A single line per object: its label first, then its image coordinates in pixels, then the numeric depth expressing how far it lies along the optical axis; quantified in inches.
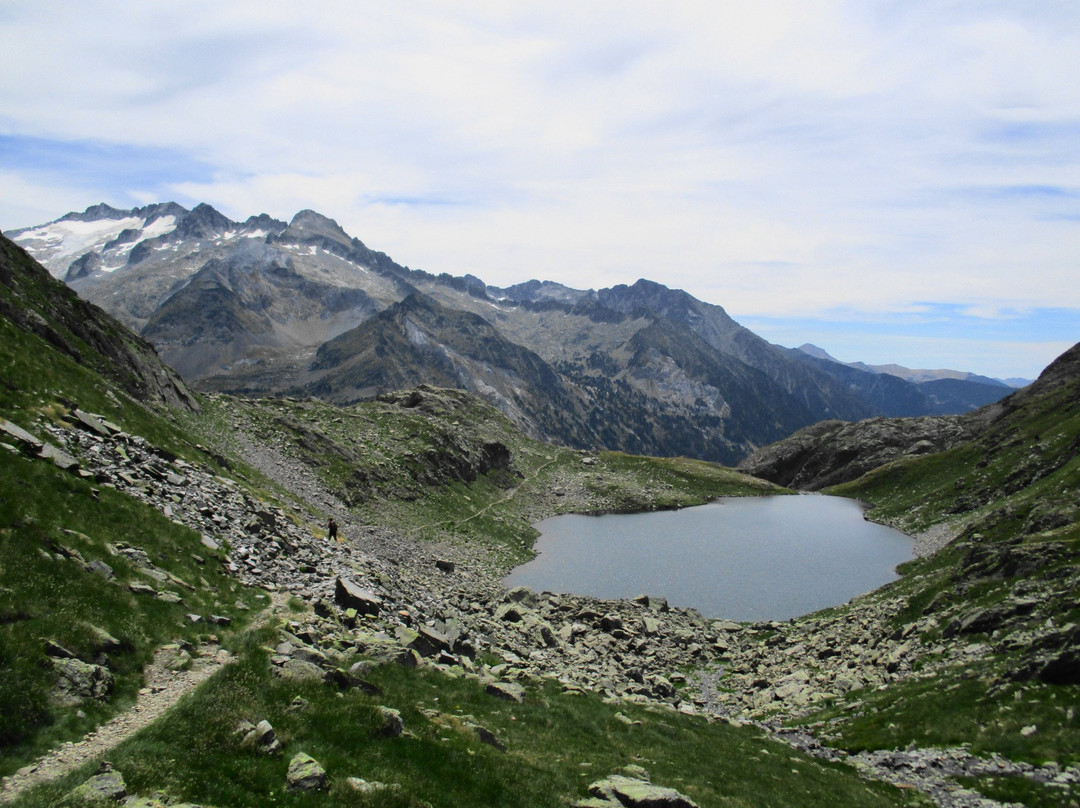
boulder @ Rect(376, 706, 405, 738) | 727.1
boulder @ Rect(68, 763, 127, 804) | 479.5
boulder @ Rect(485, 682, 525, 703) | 1087.6
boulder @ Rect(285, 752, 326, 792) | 568.1
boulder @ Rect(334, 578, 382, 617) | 1294.3
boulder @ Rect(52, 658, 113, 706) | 632.4
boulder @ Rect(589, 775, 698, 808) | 716.0
